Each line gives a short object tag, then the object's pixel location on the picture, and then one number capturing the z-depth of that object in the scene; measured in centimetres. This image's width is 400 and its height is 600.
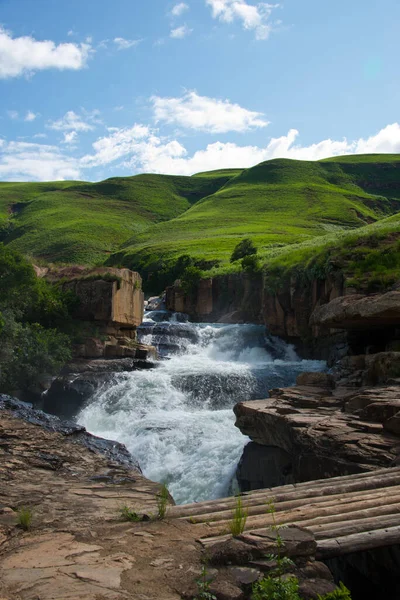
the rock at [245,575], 429
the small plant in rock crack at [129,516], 586
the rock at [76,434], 1048
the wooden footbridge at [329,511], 507
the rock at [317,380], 1419
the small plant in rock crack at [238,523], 503
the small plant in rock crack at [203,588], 405
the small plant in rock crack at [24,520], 572
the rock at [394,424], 846
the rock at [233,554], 456
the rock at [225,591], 409
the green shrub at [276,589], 403
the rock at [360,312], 1306
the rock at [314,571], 451
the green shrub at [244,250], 4441
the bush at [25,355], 1930
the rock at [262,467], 1053
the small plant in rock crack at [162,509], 578
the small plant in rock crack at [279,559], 441
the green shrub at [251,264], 3556
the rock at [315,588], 424
